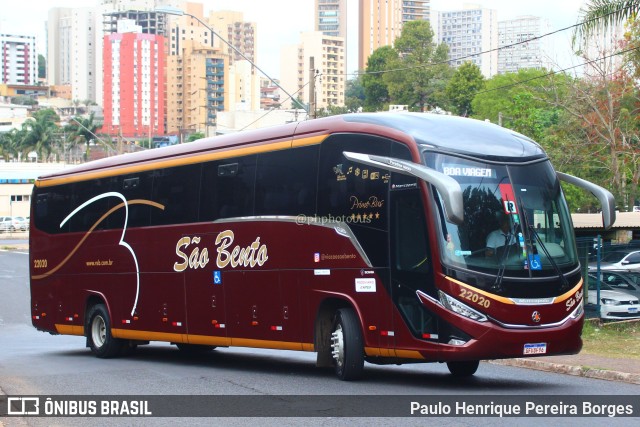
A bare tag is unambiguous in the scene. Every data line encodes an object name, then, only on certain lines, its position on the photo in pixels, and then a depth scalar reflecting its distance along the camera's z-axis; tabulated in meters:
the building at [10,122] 177.88
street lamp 26.56
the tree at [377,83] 109.38
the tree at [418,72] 101.94
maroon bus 12.41
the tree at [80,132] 114.00
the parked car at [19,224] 94.25
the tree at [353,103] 138.18
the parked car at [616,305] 24.69
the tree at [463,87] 100.94
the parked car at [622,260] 31.88
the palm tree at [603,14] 23.78
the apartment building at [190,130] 191.75
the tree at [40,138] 128.12
